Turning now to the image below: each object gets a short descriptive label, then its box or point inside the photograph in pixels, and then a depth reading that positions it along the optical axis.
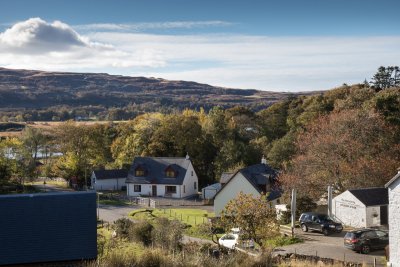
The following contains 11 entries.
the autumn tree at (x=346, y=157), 37.81
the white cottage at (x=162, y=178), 61.94
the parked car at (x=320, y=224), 32.25
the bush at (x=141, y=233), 31.91
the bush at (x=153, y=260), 18.73
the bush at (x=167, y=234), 28.00
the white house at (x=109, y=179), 68.19
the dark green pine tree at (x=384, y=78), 92.55
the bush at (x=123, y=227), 33.91
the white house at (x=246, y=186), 43.62
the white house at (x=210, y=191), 57.62
